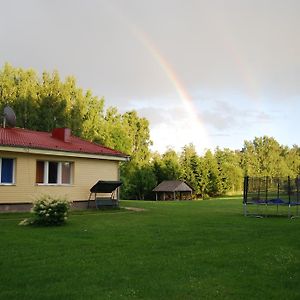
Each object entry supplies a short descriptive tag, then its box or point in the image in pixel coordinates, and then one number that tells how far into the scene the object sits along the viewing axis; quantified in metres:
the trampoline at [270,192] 20.34
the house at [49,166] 20.05
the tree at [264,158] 77.94
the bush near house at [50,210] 14.52
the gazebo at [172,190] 49.69
